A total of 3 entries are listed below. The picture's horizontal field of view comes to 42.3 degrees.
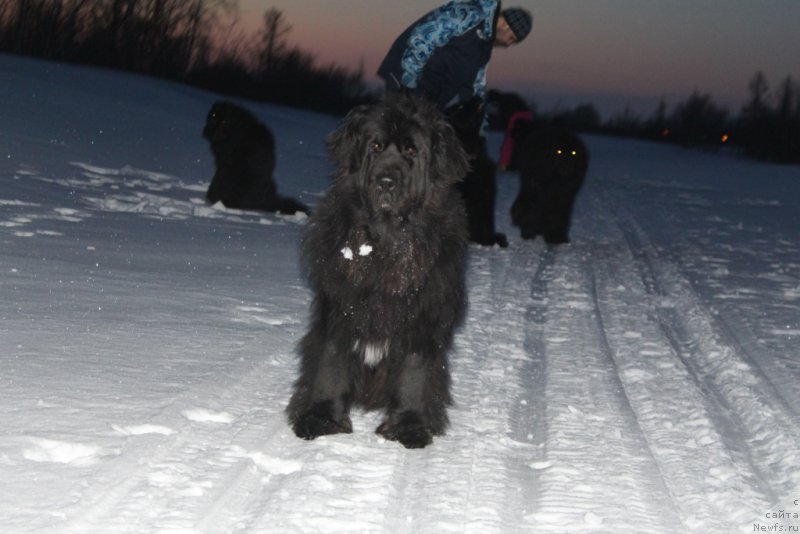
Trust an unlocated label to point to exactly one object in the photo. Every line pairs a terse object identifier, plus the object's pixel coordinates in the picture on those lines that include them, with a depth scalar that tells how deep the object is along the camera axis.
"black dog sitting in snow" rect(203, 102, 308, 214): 11.15
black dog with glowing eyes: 10.38
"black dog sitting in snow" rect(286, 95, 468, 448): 4.00
